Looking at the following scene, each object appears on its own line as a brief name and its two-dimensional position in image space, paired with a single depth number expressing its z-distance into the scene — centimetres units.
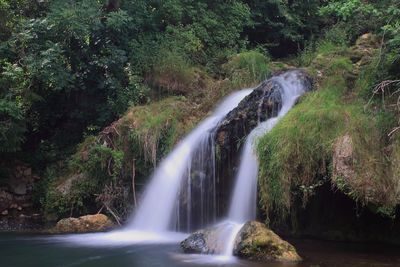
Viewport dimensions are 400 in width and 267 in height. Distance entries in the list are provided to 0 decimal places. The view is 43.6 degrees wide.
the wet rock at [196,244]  703
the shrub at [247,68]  1159
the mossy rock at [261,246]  643
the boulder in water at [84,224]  946
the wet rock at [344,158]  672
